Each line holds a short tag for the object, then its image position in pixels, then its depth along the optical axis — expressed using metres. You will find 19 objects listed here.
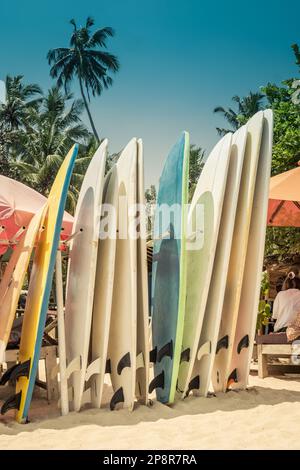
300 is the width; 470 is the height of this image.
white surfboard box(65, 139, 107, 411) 4.27
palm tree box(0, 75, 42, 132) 33.94
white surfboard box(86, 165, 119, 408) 4.28
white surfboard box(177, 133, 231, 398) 4.60
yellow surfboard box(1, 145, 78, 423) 4.11
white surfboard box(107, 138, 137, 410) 4.32
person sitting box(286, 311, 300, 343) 5.70
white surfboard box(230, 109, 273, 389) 4.82
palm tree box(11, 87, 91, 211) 29.61
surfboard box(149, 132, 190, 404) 4.47
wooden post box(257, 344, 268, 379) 5.98
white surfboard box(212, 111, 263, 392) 4.76
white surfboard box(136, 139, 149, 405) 4.45
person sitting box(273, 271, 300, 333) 6.23
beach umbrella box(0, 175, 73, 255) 6.37
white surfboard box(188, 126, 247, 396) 4.62
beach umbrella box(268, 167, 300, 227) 6.65
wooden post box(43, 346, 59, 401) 5.05
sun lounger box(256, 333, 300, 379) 5.77
